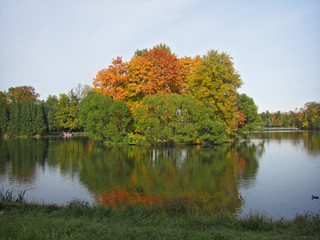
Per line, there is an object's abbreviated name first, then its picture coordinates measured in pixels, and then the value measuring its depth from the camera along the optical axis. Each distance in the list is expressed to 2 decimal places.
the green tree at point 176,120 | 33.84
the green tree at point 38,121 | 62.56
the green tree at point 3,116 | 60.47
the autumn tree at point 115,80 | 39.16
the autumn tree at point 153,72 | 35.69
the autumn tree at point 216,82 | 34.25
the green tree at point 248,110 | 49.72
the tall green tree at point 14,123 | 60.09
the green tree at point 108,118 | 37.16
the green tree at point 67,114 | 67.31
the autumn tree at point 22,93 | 76.81
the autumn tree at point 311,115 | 89.59
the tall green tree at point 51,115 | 68.44
